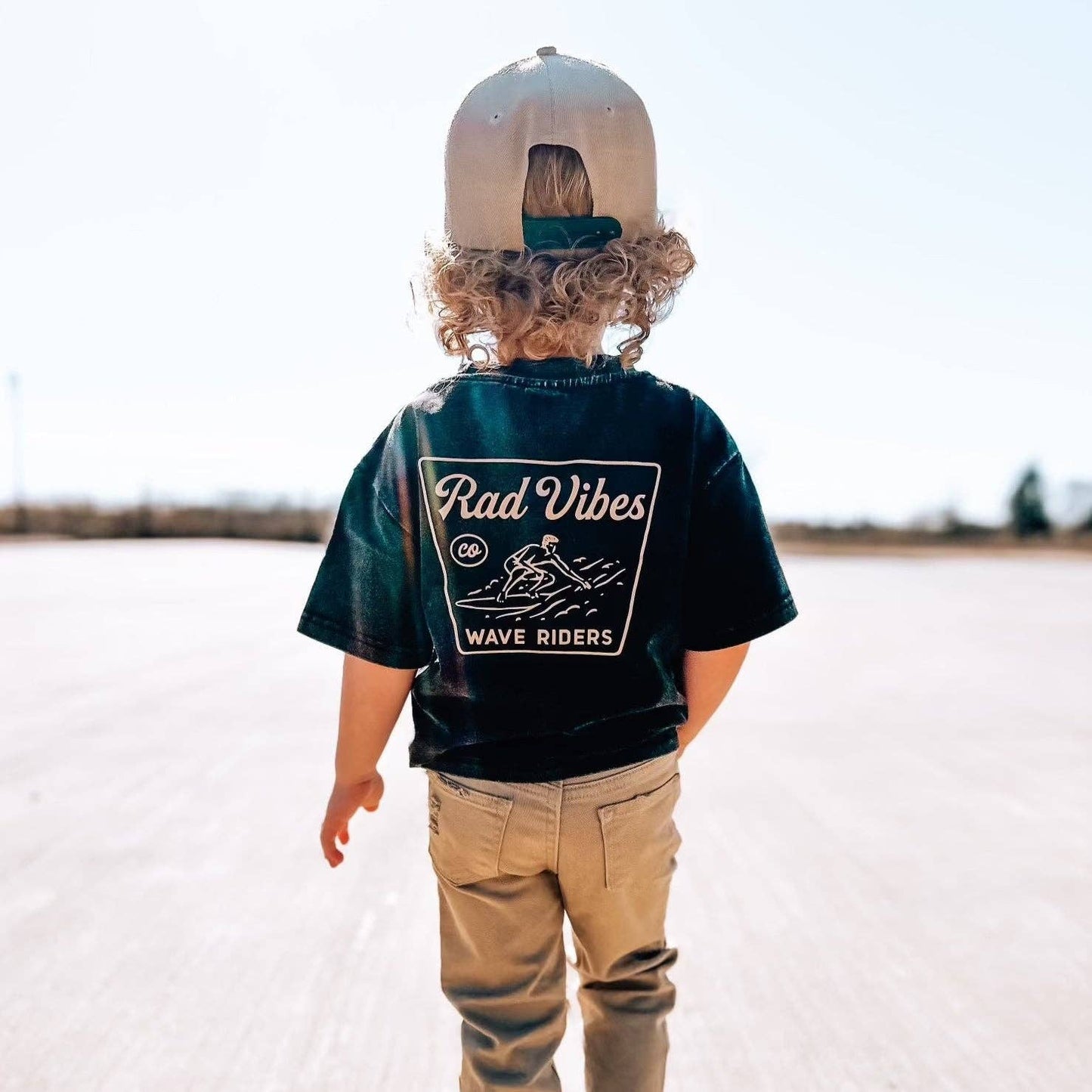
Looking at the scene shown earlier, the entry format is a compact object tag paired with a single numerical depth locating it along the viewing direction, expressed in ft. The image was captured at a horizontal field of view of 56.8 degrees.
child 3.95
